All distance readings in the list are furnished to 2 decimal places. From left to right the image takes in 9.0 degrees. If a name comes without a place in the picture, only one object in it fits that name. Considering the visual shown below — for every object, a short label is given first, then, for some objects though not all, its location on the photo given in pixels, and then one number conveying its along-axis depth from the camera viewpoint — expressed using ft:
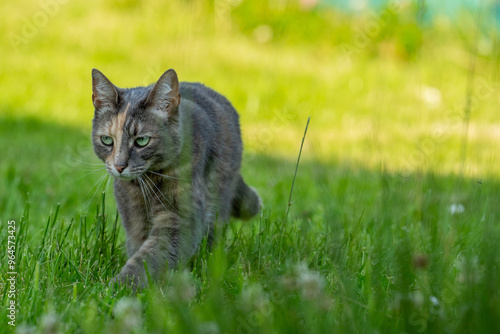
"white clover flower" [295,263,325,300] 9.88
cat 10.64
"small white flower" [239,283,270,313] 9.86
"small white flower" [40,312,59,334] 9.81
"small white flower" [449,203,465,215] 11.23
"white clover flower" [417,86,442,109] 18.32
